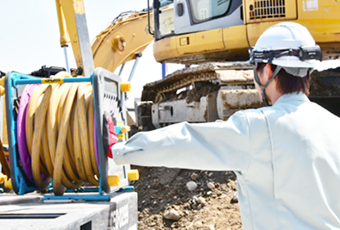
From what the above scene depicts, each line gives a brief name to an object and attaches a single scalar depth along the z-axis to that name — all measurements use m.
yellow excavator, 5.73
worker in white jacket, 1.55
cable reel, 2.82
